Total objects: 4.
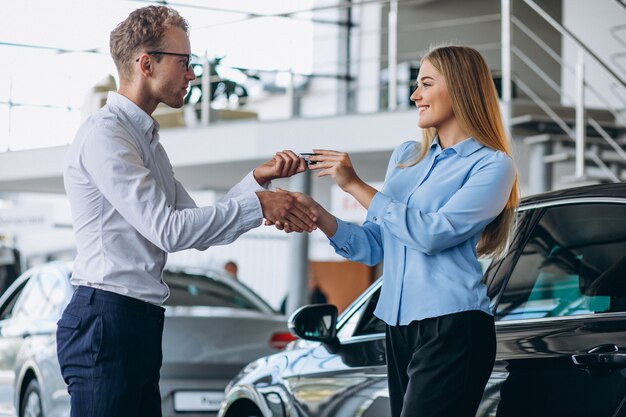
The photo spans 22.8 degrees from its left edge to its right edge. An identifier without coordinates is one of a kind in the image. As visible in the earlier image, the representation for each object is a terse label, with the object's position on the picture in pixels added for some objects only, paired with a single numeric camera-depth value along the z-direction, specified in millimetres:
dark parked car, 4170
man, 4109
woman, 3936
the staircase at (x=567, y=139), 12200
